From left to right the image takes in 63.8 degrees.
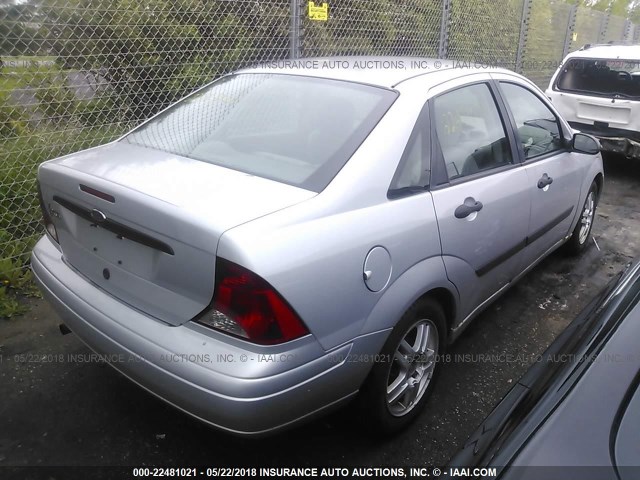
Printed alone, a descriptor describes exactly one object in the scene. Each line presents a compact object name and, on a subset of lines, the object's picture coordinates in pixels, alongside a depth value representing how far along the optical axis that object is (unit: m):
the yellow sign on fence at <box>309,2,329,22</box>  5.11
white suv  6.73
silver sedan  1.77
